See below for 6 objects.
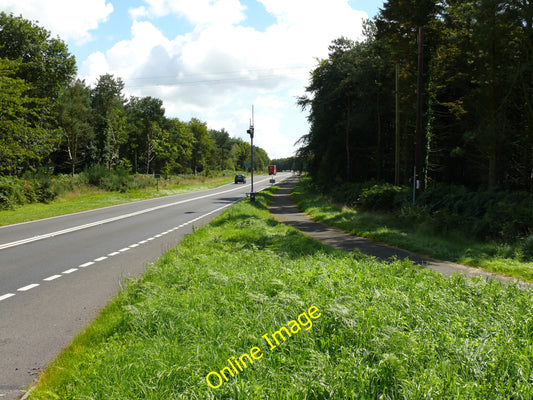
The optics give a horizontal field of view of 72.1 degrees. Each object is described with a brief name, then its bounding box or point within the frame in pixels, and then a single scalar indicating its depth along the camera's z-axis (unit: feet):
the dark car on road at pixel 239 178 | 256.36
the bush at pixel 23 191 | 77.20
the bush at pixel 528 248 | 31.94
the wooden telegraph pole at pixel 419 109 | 61.36
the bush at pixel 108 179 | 127.54
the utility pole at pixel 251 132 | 84.51
